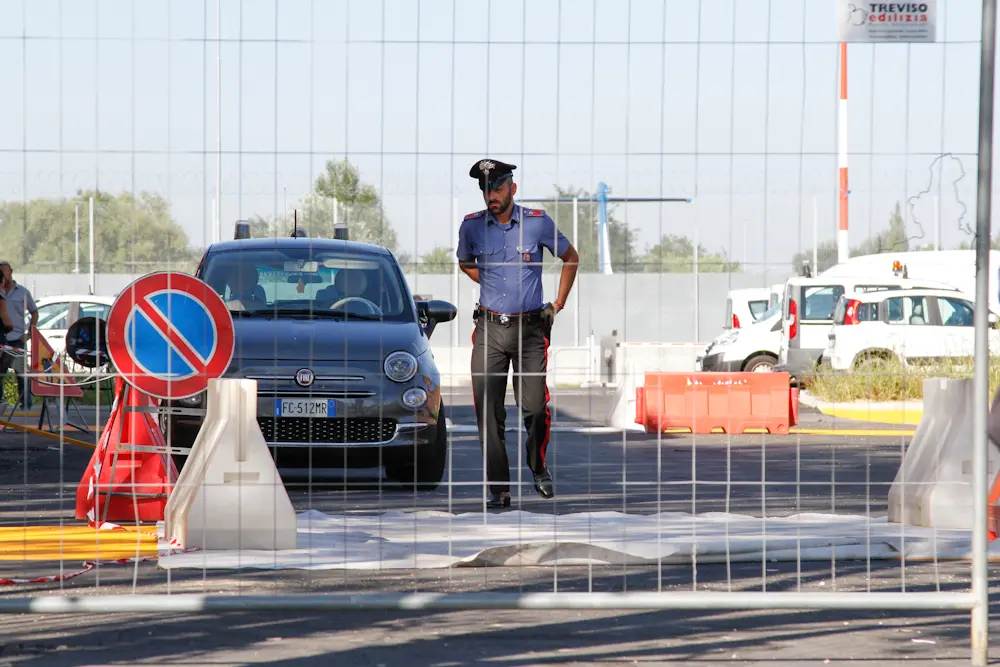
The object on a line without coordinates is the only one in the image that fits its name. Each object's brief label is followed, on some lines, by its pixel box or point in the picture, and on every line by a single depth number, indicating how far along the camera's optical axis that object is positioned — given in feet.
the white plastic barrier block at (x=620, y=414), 127.27
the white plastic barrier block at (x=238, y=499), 51.57
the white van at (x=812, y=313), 164.27
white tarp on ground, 49.78
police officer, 54.64
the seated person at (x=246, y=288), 60.87
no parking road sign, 49.76
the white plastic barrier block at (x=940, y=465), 56.89
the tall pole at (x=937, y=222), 43.31
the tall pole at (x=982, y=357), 35.70
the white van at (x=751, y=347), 177.67
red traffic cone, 59.39
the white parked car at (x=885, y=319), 156.71
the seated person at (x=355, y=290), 62.41
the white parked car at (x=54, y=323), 166.32
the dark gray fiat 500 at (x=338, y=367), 61.18
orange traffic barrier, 122.46
